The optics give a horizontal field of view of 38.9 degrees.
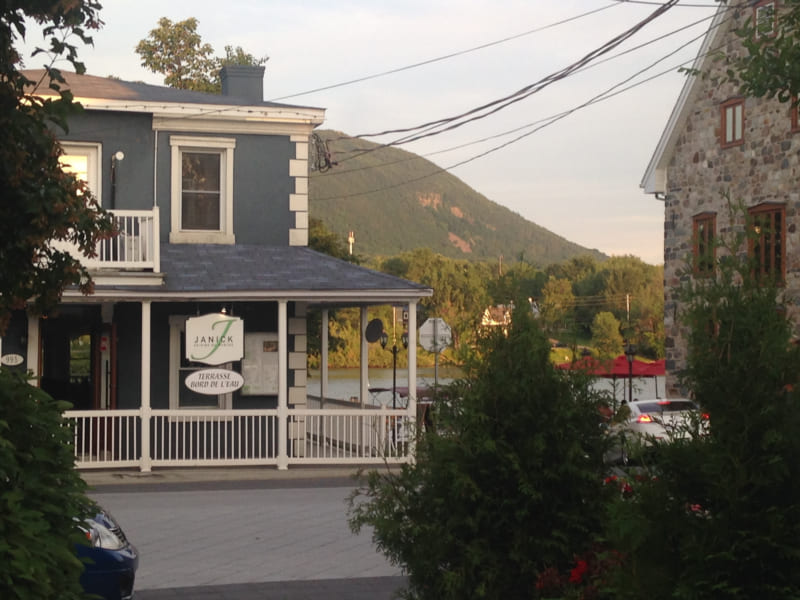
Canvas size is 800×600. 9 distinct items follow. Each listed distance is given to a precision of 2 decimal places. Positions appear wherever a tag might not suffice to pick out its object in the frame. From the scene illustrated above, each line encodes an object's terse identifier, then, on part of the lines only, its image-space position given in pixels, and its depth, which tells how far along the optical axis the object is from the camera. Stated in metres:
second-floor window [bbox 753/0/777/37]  9.65
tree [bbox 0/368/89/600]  4.64
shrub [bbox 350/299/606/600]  6.10
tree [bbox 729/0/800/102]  8.96
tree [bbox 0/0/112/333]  6.26
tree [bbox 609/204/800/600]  4.47
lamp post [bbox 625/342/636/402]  33.62
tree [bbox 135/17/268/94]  40.91
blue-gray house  18.17
